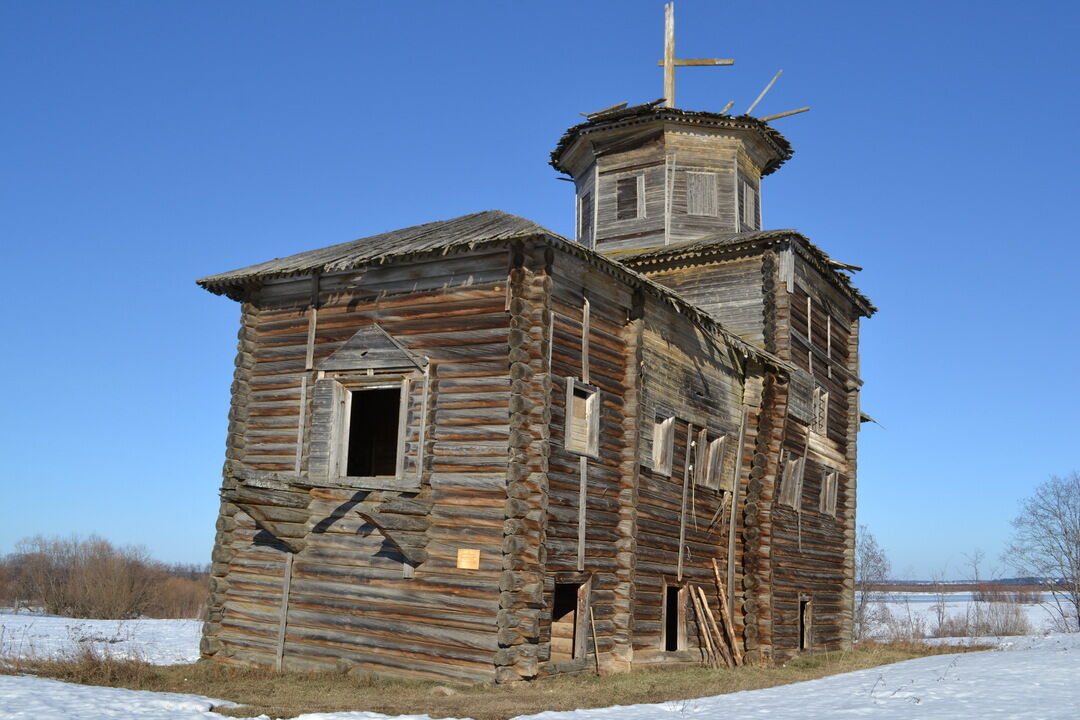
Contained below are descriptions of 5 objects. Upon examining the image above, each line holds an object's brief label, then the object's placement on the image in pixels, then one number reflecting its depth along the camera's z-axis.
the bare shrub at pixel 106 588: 48.66
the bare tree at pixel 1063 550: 53.03
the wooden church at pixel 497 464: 15.73
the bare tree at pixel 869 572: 58.97
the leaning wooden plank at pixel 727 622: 21.38
